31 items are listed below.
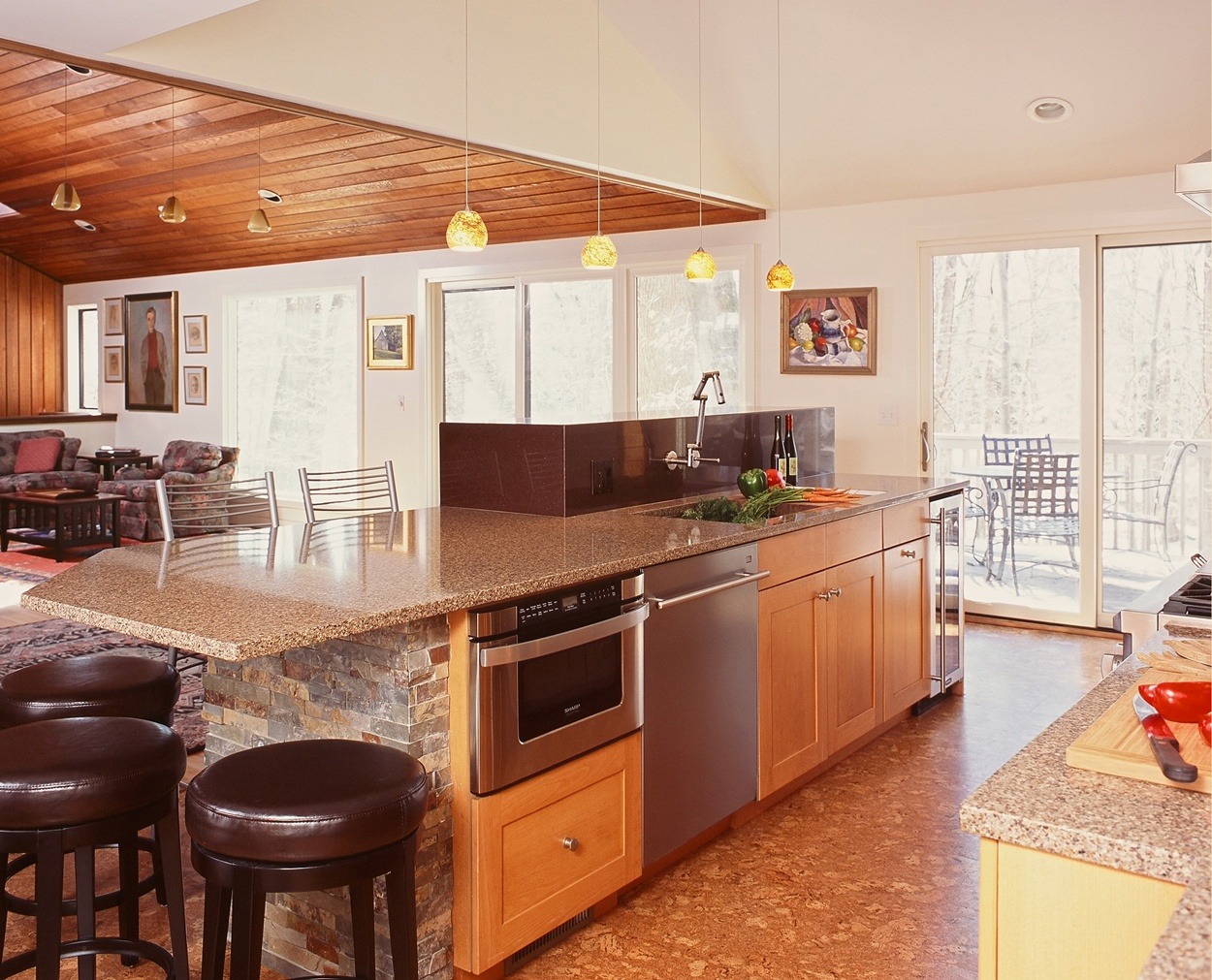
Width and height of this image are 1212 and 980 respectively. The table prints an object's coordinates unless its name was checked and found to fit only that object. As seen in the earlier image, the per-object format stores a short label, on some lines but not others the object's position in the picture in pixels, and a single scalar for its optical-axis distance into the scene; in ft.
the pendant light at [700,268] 15.39
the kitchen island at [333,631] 6.84
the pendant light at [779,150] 16.10
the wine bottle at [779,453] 15.06
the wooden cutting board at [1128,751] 4.07
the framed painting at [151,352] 37.01
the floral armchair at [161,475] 29.99
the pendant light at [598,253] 13.97
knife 3.96
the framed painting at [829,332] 21.89
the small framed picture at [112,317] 38.81
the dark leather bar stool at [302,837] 6.12
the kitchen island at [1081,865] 3.59
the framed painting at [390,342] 29.76
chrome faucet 13.00
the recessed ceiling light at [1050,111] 17.52
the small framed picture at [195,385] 36.14
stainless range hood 5.08
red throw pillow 34.06
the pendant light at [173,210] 21.71
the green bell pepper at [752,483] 12.92
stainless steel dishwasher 9.46
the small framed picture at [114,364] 39.04
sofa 34.04
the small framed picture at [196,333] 35.76
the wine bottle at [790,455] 15.16
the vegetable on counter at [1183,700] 4.35
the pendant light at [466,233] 12.23
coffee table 27.30
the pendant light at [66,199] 21.04
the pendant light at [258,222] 22.81
